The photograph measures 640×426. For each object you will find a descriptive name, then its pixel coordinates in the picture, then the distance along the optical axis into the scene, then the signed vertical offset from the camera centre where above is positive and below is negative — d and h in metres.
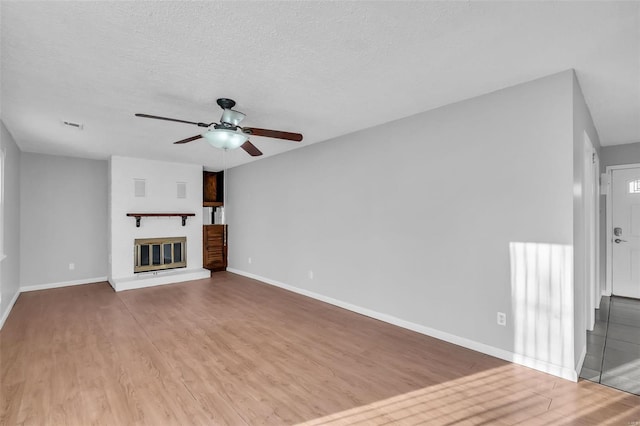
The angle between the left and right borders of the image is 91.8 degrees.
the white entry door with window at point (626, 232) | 4.74 -0.32
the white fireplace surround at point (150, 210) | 5.88 +0.10
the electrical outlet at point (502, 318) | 2.87 -0.99
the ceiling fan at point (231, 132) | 2.91 +0.82
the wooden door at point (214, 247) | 7.16 -0.76
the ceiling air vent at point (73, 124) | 3.80 +1.14
